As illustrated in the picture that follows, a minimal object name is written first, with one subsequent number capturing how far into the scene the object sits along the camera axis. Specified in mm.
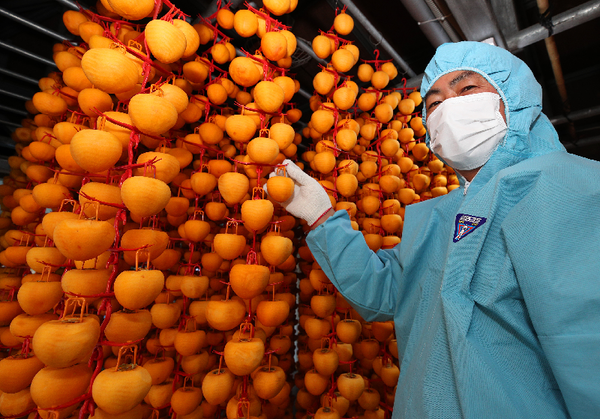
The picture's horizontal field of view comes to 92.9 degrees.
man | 680
